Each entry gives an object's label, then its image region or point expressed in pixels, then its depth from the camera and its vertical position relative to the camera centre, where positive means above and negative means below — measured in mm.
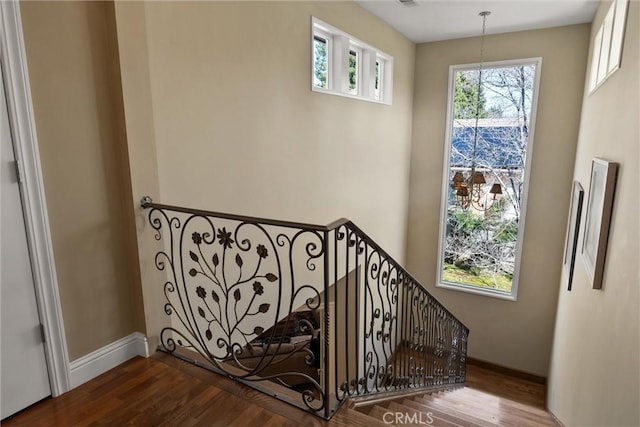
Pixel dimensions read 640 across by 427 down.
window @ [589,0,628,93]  2559 +823
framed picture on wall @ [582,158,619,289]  2186 -410
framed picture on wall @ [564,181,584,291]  3543 -763
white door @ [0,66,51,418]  1810 -751
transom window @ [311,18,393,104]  3932 +953
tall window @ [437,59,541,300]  5582 -285
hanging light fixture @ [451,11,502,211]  4526 -342
